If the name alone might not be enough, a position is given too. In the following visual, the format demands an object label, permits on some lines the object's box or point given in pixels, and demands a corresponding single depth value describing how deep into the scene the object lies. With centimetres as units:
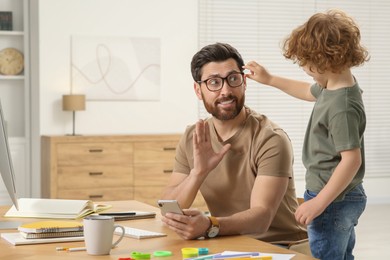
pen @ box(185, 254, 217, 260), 275
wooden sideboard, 928
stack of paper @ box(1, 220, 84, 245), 318
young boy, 365
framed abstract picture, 993
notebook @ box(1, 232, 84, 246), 313
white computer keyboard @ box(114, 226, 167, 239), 324
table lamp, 947
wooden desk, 289
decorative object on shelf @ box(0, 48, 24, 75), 985
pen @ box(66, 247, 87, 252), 298
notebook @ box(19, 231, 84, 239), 321
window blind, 1111
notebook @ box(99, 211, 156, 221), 374
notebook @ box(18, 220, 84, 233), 322
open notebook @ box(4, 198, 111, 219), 380
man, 378
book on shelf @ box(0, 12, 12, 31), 976
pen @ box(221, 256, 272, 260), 274
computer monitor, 321
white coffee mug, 287
